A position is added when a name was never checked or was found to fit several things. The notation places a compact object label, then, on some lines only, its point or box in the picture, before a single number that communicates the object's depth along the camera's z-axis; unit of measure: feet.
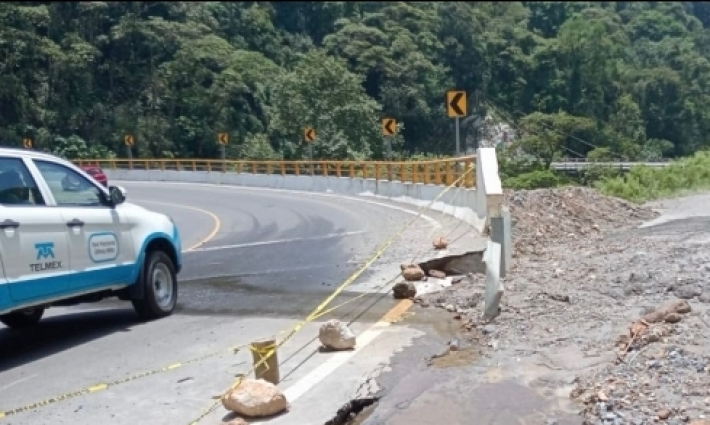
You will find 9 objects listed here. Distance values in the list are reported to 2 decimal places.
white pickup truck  24.34
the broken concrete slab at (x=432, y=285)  32.42
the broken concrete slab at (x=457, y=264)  36.40
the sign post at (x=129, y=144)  197.16
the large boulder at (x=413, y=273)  34.30
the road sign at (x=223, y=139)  177.78
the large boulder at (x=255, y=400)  18.75
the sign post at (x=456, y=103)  71.61
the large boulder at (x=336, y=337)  23.91
